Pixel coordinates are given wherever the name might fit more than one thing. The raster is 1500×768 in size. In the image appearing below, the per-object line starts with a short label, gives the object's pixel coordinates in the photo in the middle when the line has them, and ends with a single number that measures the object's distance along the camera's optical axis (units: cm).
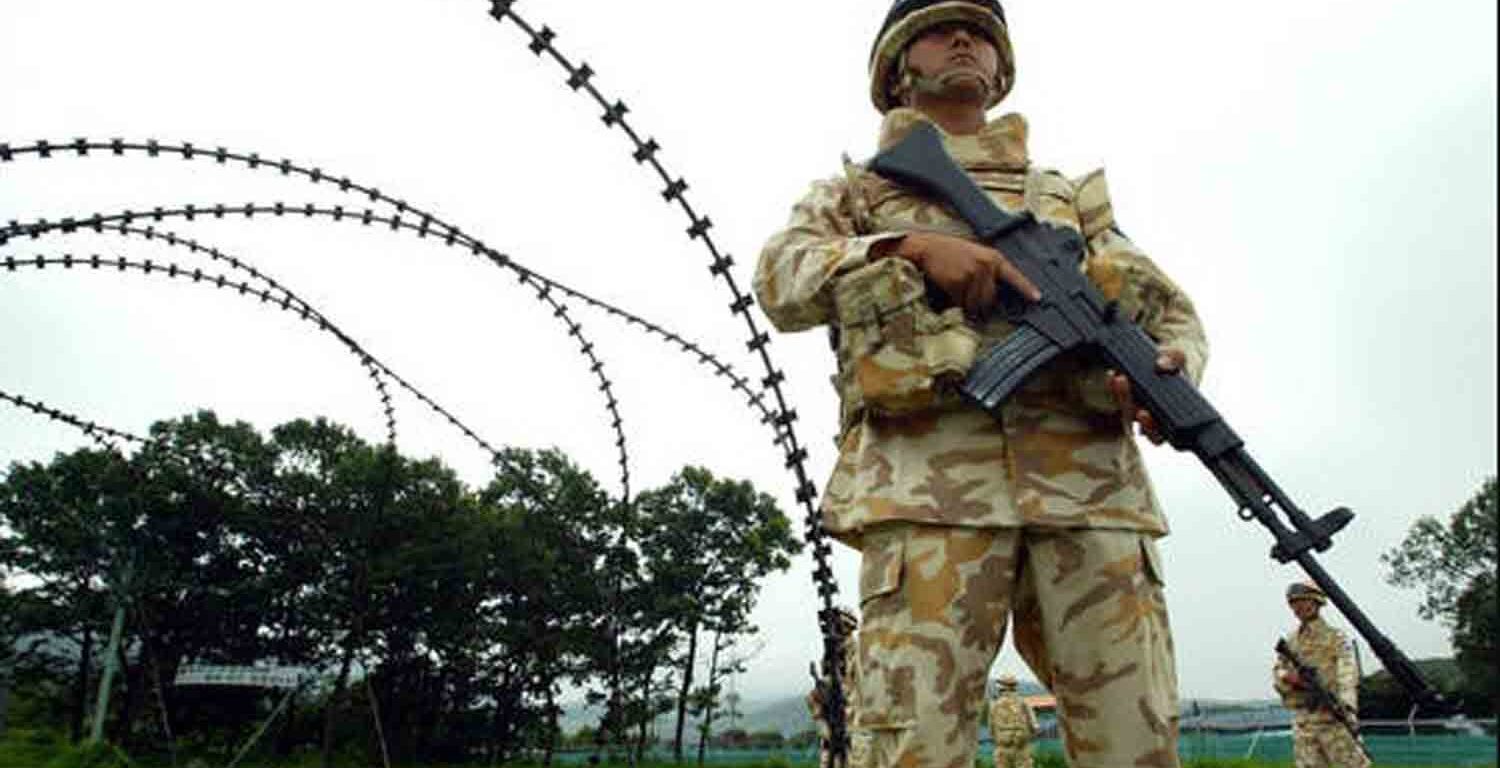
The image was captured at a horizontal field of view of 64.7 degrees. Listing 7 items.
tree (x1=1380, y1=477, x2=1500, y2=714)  3189
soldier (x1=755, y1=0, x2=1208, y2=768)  248
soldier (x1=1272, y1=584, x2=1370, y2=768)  1010
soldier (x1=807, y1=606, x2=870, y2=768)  1006
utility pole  984
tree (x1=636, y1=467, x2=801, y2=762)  3441
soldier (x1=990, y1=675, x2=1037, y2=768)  1499
